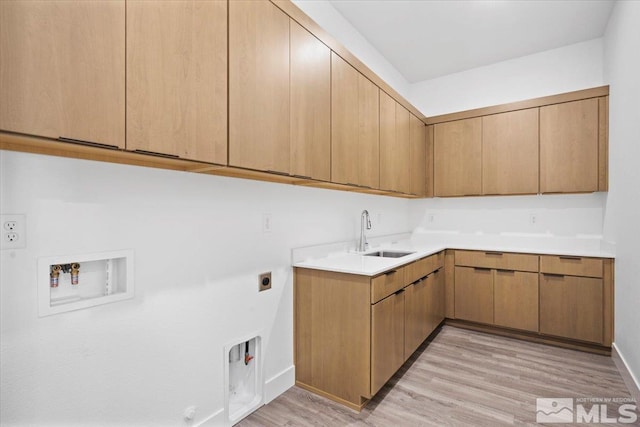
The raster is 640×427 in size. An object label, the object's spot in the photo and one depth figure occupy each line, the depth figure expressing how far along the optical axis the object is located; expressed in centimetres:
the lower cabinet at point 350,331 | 194
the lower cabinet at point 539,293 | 277
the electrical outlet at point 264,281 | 199
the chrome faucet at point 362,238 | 288
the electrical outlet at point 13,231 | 103
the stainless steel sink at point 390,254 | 302
